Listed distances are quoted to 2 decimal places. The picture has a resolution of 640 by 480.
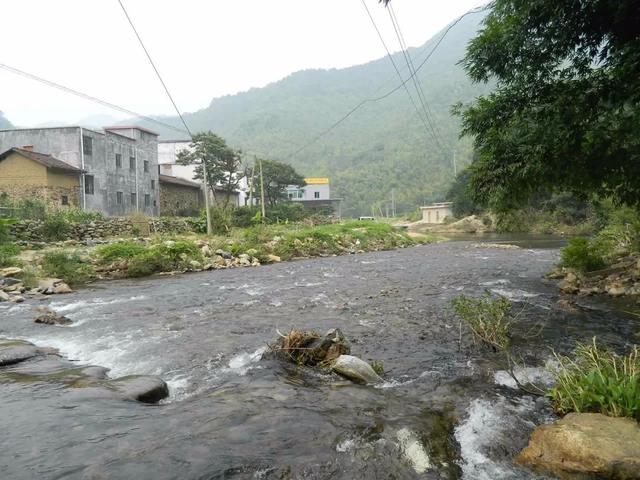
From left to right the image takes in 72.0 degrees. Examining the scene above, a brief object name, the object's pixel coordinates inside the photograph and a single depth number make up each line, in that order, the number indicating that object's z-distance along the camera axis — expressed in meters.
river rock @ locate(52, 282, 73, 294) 12.71
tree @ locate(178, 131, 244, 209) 40.62
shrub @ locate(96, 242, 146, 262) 16.78
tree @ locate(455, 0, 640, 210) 7.23
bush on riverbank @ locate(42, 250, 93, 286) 14.44
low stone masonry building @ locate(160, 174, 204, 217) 40.07
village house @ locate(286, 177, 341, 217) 69.75
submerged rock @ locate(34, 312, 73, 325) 8.94
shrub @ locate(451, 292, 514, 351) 6.54
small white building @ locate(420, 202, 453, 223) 59.38
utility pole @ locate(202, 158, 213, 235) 27.03
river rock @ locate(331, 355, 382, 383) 5.33
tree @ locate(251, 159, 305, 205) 51.12
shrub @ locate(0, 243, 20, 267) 14.70
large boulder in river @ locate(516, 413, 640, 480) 3.17
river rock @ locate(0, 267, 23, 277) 13.45
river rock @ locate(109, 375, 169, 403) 4.86
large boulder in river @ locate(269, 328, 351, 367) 5.92
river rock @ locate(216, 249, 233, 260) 19.79
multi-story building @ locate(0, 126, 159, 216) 30.12
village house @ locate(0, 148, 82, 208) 27.33
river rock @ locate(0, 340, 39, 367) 6.20
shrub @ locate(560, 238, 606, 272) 12.43
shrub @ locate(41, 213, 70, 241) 21.03
